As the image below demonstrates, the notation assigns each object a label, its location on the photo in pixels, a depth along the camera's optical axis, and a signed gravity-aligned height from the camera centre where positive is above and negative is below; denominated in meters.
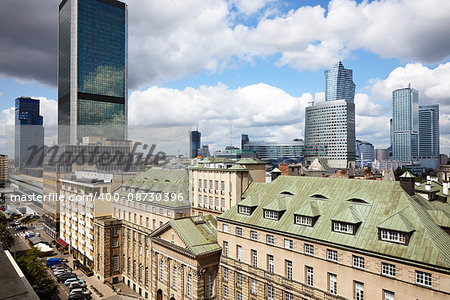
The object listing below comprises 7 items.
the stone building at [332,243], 29.91 -11.88
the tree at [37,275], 51.91 -23.99
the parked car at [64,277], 74.19 -34.41
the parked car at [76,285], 67.51 -33.60
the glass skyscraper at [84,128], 161.34 +15.78
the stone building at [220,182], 55.53 -6.57
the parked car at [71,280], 71.54 -34.13
